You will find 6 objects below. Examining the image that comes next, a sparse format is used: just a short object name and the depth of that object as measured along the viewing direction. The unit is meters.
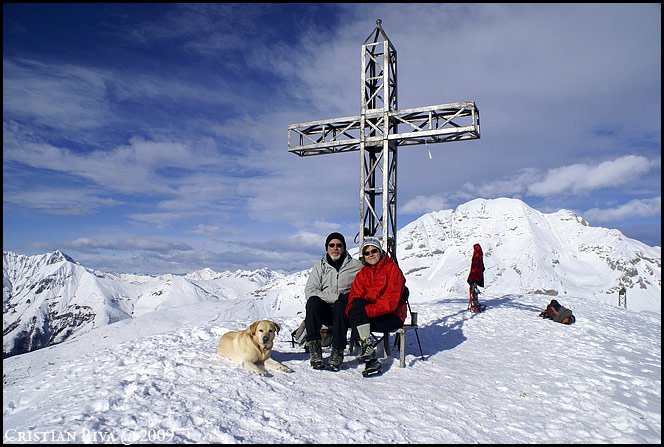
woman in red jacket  6.05
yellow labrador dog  5.87
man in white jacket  6.18
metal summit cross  9.36
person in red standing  12.38
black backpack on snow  10.62
